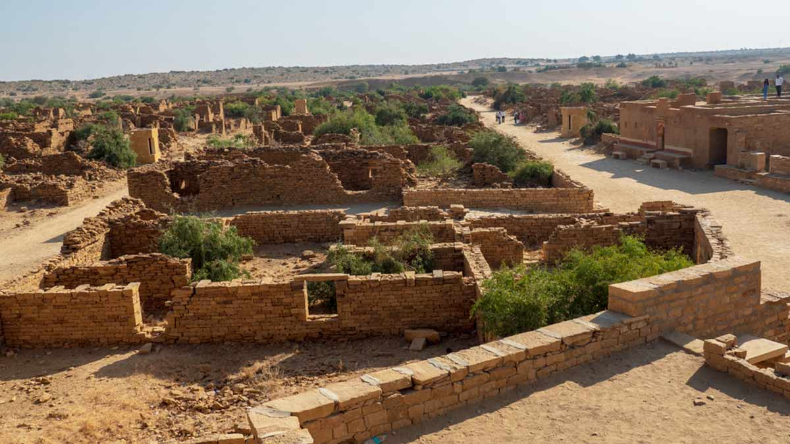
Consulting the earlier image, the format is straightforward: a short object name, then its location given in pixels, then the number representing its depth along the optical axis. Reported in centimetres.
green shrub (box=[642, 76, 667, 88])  7094
